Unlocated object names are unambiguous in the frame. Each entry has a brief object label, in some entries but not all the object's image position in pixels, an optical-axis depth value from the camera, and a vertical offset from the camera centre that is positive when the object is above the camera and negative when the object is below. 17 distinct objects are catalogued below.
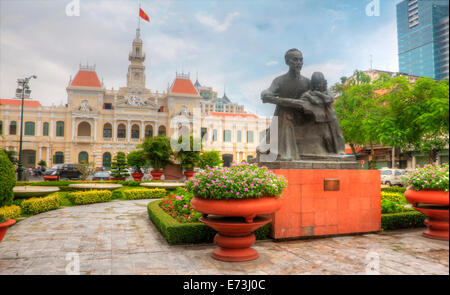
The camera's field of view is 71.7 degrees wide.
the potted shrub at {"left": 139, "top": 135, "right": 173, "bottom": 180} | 22.12 +0.80
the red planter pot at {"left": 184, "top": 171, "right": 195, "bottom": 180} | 21.95 -0.67
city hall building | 45.88 +6.33
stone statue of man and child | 5.41 +0.88
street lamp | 17.69 +4.47
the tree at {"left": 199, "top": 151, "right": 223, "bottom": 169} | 22.48 +0.42
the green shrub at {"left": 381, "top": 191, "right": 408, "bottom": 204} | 9.07 -0.97
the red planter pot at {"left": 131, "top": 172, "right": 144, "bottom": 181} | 22.58 -0.94
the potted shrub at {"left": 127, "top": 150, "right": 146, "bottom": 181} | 22.73 +0.16
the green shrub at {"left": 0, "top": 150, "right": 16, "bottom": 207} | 5.53 -0.32
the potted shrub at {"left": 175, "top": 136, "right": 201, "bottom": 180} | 22.20 +0.61
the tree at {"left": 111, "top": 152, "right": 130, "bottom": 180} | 21.70 -0.50
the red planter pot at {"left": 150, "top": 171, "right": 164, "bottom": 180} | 22.05 -0.76
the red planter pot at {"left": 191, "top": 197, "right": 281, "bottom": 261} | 3.79 -0.73
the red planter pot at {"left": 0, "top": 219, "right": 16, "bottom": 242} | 3.51 -0.73
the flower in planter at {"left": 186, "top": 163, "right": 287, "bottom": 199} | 3.82 -0.25
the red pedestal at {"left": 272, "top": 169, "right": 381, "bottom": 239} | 4.86 -0.64
